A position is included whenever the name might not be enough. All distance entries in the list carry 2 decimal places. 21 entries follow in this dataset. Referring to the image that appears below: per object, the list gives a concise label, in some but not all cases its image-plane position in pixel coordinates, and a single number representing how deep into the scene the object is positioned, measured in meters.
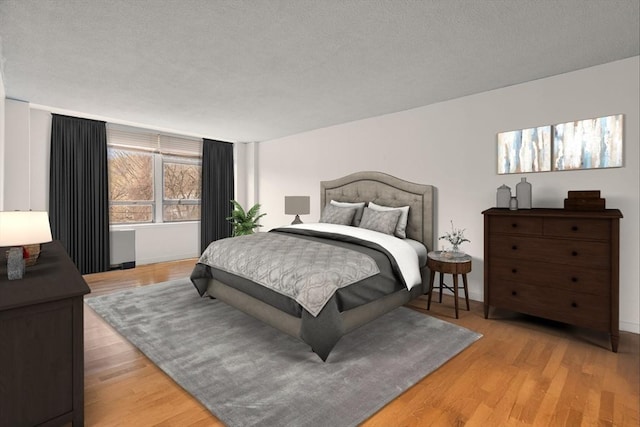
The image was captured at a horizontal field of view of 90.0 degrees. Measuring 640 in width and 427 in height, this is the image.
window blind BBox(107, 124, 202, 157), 5.30
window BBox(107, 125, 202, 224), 5.39
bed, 2.33
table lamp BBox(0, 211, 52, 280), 1.67
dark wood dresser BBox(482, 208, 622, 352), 2.48
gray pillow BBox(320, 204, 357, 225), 4.40
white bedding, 3.06
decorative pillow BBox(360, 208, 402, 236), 3.90
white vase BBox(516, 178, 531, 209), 3.07
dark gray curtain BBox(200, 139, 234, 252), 6.34
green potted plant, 6.29
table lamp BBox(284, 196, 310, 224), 5.38
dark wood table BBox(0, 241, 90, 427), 1.40
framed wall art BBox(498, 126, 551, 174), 3.22
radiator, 5.17
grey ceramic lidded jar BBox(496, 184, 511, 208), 3.23
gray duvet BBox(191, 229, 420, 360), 2.30
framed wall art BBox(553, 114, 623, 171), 2.84
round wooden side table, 3.19
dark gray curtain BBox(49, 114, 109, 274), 4.68
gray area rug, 1.83
